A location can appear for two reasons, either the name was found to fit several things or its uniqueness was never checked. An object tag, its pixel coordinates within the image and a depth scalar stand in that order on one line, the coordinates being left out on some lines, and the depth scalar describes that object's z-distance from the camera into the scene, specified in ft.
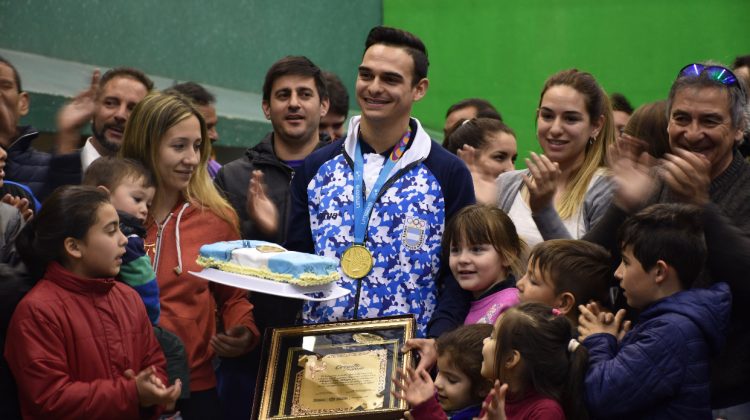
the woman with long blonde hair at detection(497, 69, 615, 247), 14.01
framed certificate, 11.28
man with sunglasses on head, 10.63
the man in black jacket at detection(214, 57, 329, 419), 14.55
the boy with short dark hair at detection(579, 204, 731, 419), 10.18
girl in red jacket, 11.25
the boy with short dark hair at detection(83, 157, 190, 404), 12.64
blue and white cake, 11.93
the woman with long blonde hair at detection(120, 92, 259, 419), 13.69
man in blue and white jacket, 12.66
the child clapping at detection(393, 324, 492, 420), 11.62
